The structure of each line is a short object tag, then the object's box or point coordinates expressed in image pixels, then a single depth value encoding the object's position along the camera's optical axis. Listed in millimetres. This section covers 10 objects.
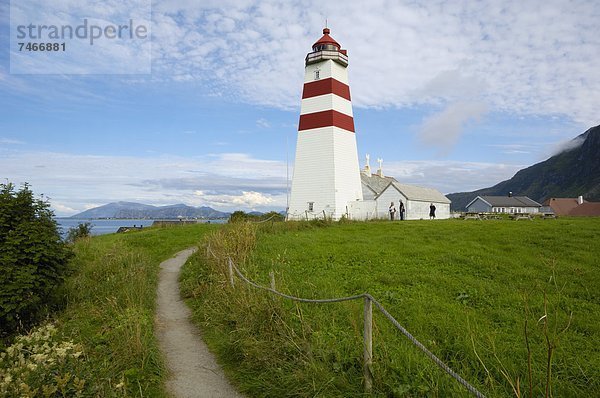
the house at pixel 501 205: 72719
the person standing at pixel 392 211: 29734
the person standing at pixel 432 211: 33247
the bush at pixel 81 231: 21752
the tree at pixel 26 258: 8047
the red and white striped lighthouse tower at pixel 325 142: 25750
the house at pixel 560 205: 77688
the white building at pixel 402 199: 29797
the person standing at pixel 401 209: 30347
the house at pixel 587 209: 65312
